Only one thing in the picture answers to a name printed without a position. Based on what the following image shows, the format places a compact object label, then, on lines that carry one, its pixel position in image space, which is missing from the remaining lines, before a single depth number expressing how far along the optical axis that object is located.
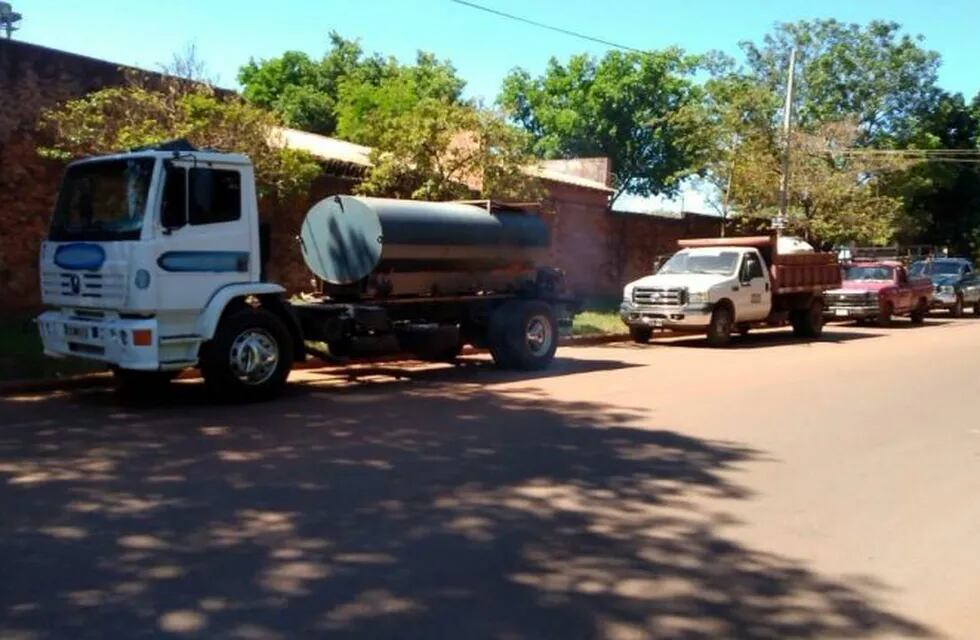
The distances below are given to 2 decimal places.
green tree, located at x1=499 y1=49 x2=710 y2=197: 44.53
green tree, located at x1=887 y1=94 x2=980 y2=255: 45.38
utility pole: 27.98
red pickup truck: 26.53
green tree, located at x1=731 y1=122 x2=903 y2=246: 30.25
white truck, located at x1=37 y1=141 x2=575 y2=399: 9.86
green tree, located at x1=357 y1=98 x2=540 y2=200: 17.81
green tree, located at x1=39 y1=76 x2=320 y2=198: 13.98
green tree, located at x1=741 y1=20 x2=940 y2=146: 43.25
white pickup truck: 19.19
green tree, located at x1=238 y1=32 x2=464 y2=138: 32.12
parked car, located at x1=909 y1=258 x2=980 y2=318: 32.59
